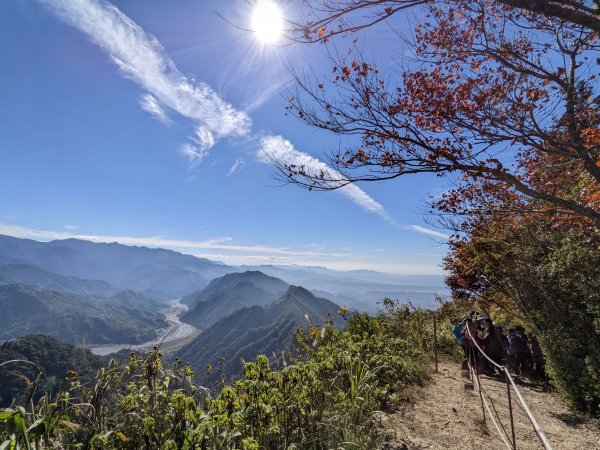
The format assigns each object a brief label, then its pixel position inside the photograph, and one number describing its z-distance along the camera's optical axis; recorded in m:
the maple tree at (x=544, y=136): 4.41
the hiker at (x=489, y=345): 9.43
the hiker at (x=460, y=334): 9.80
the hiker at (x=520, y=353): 9.01
